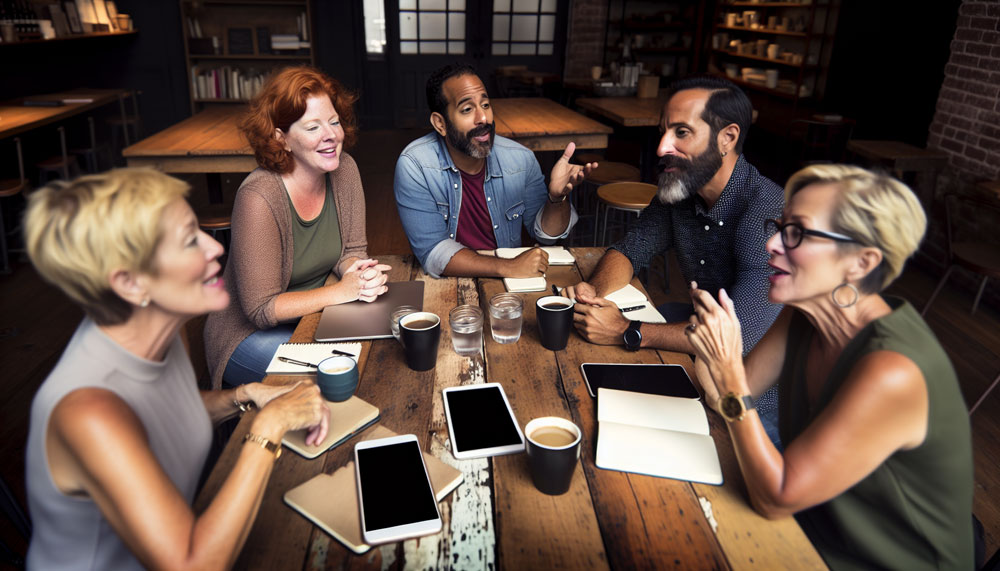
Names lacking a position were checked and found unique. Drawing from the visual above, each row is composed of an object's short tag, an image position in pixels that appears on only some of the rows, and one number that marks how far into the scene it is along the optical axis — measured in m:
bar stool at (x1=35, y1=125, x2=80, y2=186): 4.36
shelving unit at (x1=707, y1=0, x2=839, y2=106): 6.47
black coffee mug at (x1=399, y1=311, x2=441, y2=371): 1.25
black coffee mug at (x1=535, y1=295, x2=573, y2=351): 1.36
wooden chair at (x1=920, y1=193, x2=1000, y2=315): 2.80
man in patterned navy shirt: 1.71
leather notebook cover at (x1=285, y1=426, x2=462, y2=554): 0.88
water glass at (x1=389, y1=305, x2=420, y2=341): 1.44
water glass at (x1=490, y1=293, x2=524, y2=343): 1.41
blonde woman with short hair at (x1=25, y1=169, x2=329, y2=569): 0.81
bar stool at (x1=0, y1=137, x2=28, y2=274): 3.75
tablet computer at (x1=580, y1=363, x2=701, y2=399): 1.25
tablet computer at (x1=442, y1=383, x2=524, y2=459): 1.05
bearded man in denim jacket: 2.22
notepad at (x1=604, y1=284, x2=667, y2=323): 1.57
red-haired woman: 1.71
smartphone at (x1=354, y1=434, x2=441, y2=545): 0.88
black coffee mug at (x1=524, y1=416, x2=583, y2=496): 0.92
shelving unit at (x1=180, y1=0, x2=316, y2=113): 6.34
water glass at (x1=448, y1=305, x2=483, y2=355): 1.35
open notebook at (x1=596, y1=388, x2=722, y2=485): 1.02
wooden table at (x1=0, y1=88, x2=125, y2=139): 4.01
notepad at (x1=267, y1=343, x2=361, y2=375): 1.29
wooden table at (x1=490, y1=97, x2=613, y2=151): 3.91
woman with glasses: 0.91
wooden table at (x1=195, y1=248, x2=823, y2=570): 0.85
